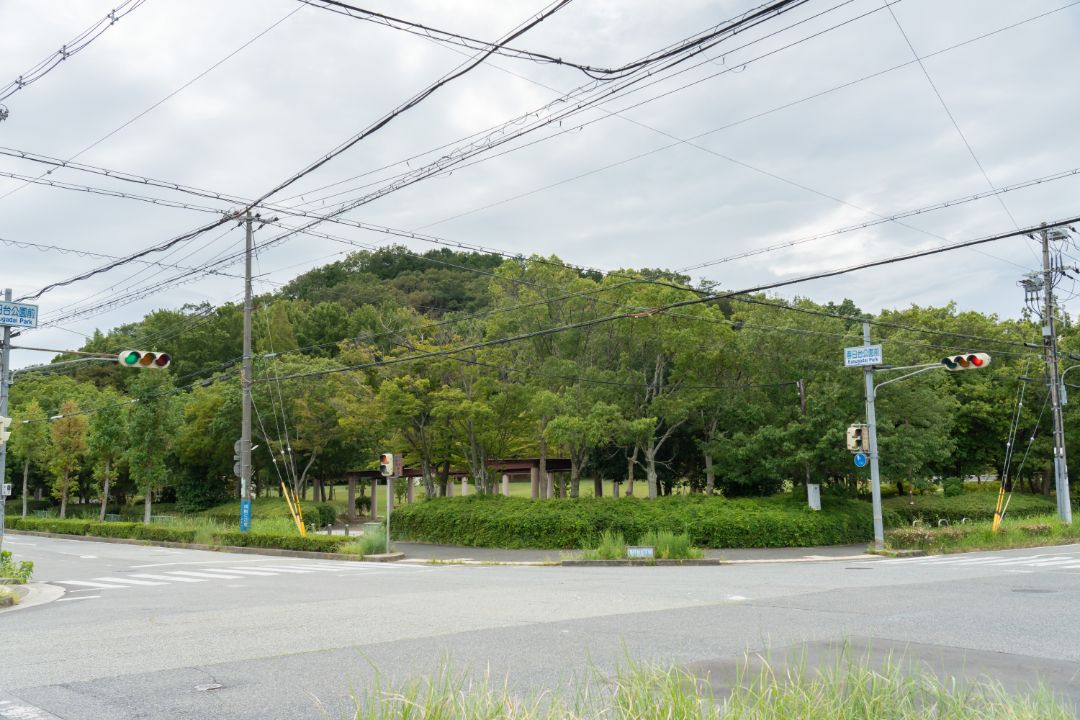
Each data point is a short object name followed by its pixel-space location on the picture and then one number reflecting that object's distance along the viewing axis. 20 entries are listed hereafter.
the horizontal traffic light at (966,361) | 22.11
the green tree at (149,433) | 43.97
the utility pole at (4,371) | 18.86
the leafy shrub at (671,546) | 23.89
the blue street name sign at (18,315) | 18.61
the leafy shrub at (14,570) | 18.30
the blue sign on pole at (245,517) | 32.25
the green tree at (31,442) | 56.59
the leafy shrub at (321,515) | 44.56
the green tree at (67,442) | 53.62
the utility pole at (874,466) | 26.94
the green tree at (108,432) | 46.47
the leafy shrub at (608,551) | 23.81
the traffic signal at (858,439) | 25.59
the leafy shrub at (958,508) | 42.00
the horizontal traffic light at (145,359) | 19.02
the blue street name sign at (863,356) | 25.88
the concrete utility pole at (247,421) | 30.95
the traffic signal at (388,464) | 25.64
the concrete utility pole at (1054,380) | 33.56
